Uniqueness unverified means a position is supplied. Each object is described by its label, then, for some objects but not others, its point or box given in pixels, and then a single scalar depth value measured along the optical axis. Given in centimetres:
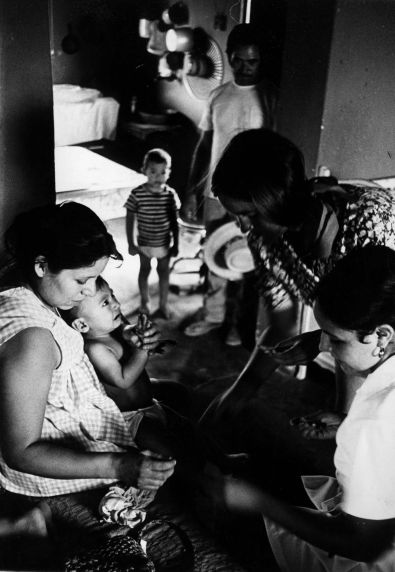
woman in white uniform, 136
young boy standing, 335
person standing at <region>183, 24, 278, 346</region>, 298
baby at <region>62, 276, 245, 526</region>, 191
